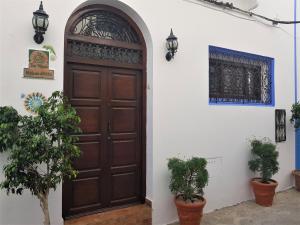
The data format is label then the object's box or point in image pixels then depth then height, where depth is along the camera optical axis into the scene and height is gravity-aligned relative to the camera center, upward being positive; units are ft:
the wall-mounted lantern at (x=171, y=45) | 13.82 +3.55
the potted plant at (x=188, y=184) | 12.93 -3.22
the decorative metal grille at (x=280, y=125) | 19.79 -0.55
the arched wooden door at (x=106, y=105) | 12.42 +0.52
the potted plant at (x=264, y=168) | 16.66 -3.12
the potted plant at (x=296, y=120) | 19.55 -0.18
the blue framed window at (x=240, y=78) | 16.67 +2.55
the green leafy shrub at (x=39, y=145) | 8.59 -0.95
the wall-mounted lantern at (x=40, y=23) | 10.30 +3.45
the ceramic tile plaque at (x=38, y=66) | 10.61 +1.89
